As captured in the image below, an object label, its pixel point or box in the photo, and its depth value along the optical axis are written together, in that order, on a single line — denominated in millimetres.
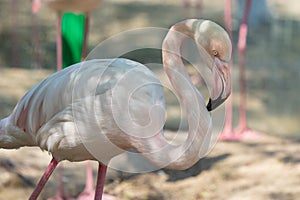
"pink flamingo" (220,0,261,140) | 10203
